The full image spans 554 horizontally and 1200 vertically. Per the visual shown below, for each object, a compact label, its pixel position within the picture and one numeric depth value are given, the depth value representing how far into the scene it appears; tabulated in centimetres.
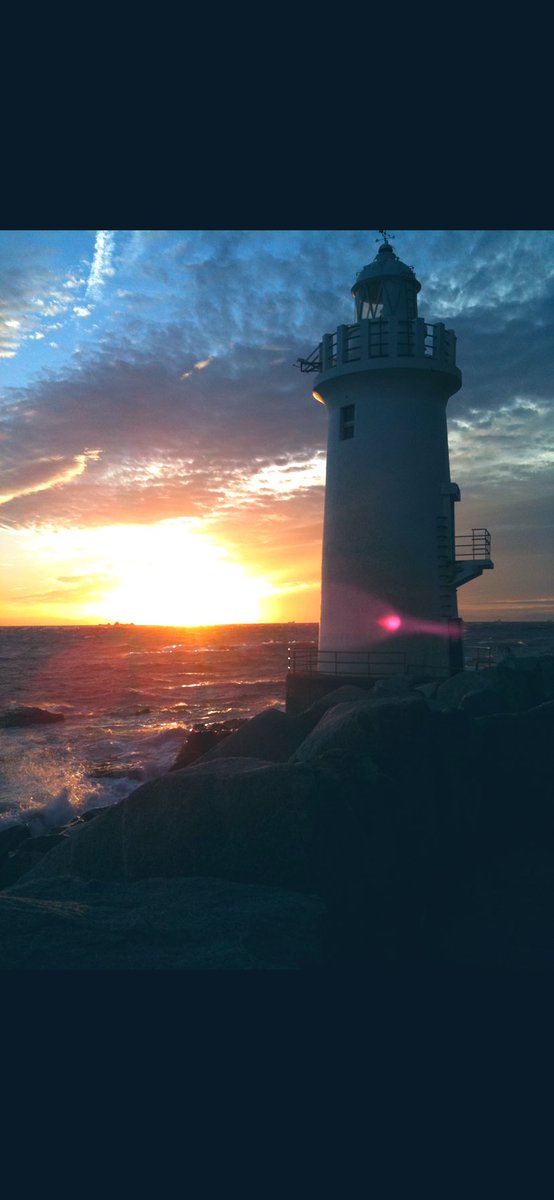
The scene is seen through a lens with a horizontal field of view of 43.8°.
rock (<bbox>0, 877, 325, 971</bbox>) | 429
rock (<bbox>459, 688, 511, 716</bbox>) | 1063
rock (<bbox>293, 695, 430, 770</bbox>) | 739
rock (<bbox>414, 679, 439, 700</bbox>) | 1318
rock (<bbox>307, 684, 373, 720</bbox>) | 1352
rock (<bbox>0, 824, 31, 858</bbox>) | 1195
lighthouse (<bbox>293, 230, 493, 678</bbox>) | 1717
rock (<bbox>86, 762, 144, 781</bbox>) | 2236
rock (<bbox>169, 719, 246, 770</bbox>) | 1905
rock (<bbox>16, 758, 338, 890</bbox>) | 582
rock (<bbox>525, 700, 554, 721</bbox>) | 839
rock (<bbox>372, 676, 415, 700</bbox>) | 1324
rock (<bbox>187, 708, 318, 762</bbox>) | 1129
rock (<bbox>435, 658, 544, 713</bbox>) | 1162
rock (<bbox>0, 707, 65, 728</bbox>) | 3444
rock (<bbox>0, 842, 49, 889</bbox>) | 952
